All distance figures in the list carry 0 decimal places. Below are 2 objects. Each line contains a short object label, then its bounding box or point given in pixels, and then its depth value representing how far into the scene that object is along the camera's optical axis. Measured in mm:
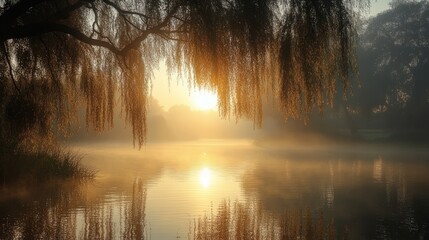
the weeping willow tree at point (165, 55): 8945
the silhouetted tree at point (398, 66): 46531
